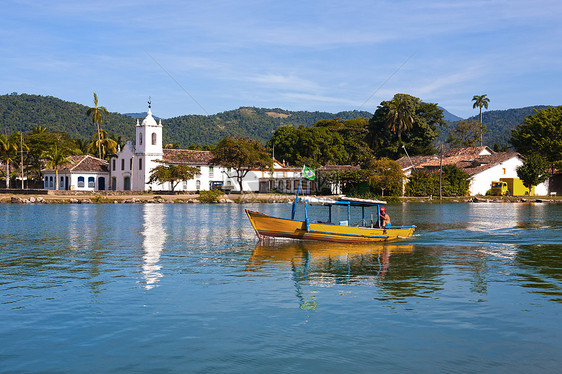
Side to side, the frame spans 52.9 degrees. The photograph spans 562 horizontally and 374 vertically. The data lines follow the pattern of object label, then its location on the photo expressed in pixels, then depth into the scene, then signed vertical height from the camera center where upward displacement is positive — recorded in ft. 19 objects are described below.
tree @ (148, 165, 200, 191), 295.48 +10.84
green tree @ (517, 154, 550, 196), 297.74 +11.59
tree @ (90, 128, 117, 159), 373.61 +33.14
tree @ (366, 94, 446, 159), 364.58 +39.79
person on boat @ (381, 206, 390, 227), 101.24 -4.91
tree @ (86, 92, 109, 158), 346.33 +51.23
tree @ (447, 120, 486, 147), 419.95 +45.01
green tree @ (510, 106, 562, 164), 310.24 +32.60
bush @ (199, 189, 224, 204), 266.77 -1.63
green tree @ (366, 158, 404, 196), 280.72 +7.79
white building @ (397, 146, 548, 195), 299.17 +14.12
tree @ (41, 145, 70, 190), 294.87 +19.55
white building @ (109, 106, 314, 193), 312.71 +13.75
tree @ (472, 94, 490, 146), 461.78 +74.66
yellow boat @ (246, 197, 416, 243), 96.78 -6.33
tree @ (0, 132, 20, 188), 290.05 +23.82
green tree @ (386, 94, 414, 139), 354.13 +48.24
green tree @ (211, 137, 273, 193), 290.97 +19.91
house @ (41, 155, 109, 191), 311.29 +10.81
